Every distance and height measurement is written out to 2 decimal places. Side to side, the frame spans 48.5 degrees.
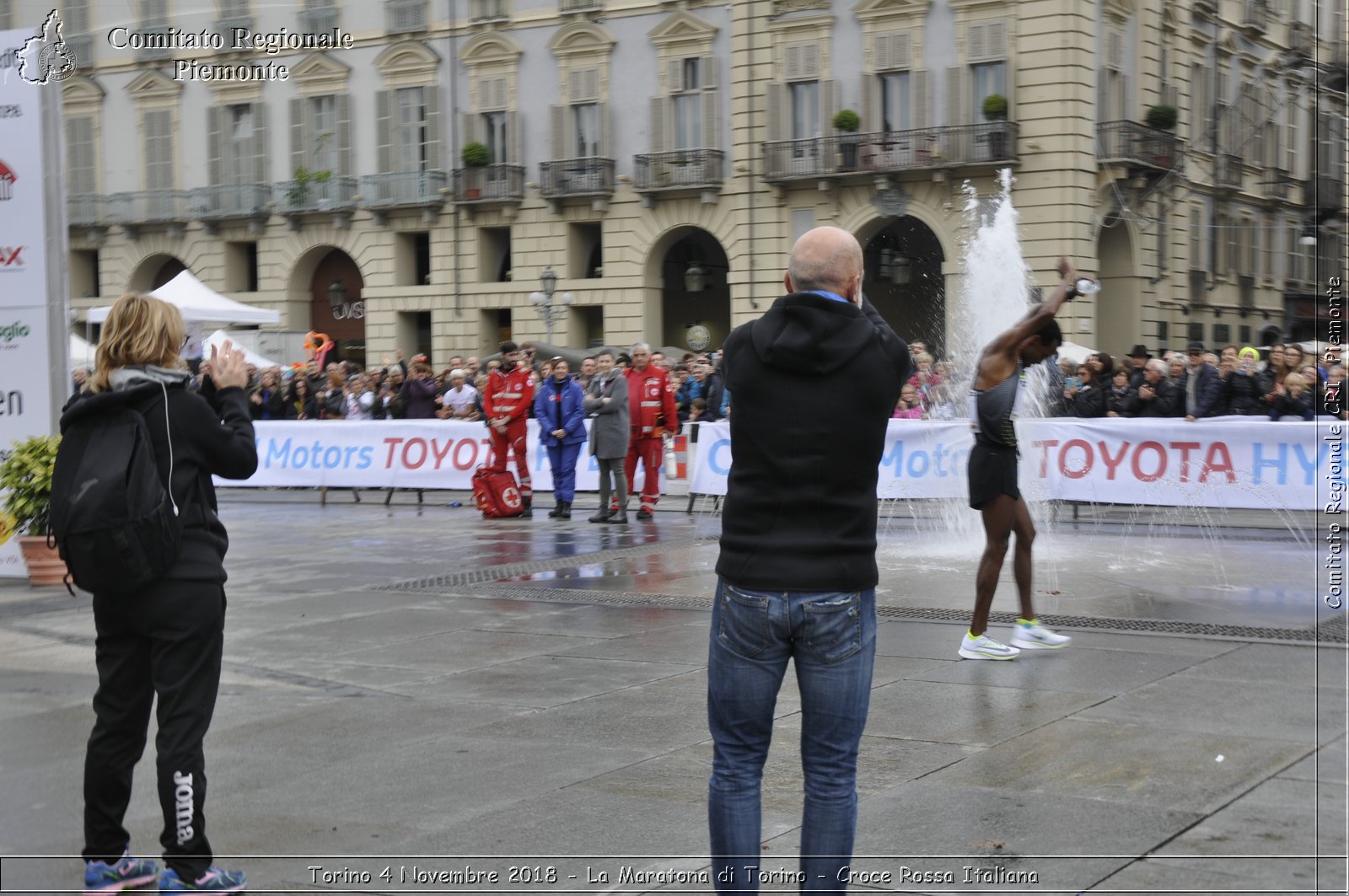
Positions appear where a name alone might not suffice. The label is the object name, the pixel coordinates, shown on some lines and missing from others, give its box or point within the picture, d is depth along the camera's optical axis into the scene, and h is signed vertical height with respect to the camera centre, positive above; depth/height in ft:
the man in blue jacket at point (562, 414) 59.93 -1.28
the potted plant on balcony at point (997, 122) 109.60 +18.49
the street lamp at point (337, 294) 145.38 +8.80
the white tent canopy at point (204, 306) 84.07 +4.61
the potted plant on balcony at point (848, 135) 115.75 +18.83
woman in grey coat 58.18 -2.22
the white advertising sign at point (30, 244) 40.42 +3.91
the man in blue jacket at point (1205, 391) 54.24 -0.67
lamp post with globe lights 120.37 +6.55
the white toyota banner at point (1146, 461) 47.34 -2.94
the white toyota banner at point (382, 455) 66.80 -3.31
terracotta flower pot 39.88 -4.66
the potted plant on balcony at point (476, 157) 131.75 +19.98
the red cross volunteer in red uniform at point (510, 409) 60.54 -1.07
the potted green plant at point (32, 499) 38.68 -2.86
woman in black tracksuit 15.47 -2.53
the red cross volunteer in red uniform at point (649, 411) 59.21 -1.24
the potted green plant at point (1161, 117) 113.39 +19.45
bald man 13.15 -1.54
